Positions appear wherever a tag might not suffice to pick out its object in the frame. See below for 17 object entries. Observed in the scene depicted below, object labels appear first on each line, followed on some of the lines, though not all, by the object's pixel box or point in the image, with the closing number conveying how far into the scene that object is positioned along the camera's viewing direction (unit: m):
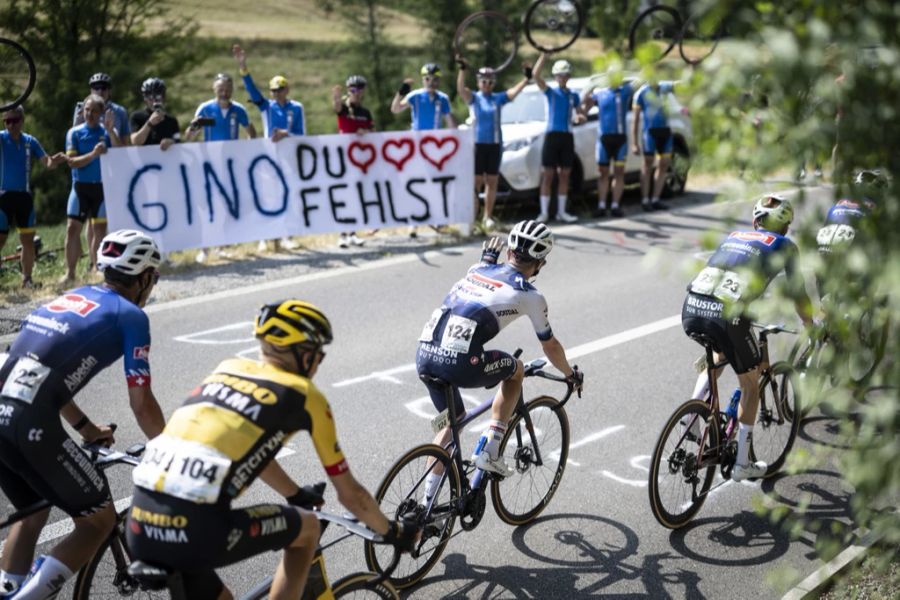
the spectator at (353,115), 13.59
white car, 14.94
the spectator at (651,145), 15.31
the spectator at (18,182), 10.88
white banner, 11.88
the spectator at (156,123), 11.85
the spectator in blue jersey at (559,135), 14.48
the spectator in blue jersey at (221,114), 12.55
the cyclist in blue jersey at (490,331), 5.61
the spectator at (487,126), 13.91
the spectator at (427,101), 14.01
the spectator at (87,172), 11.23
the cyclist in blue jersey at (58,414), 4.30
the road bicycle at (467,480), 5.34
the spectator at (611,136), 15.09
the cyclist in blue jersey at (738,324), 6.22
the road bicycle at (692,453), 6.07
